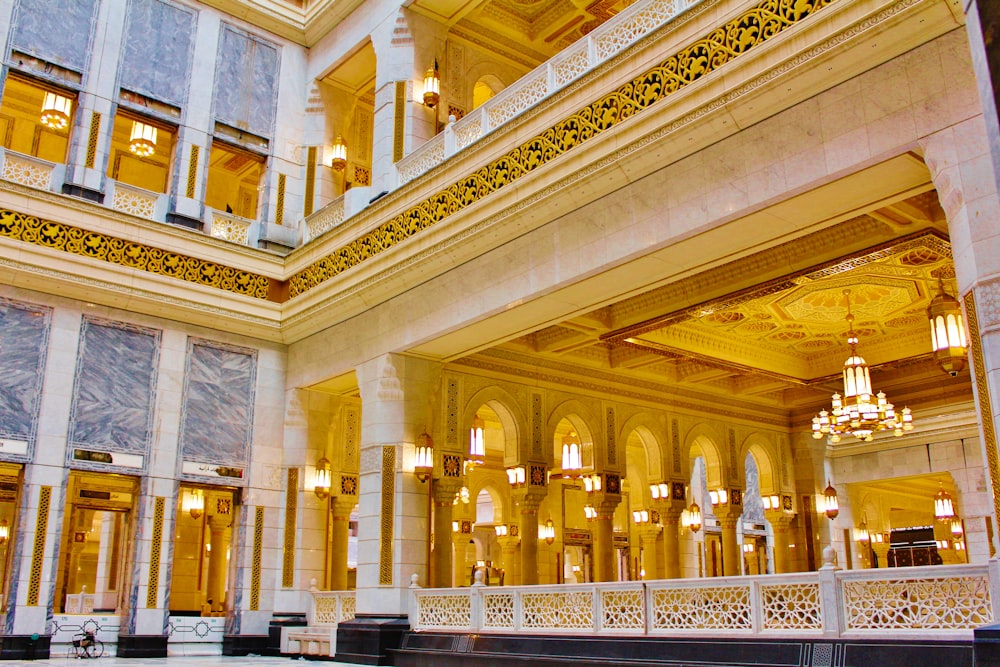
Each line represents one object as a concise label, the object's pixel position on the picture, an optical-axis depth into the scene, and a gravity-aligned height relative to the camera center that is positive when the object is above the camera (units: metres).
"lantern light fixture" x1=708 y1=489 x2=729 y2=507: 13.37 +1.14
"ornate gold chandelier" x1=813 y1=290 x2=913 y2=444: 9.87 +1.75
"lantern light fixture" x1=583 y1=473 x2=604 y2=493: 11.93 +1.20
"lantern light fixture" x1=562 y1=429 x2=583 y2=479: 11.96 +1.54
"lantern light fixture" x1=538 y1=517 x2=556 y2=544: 17.00 +0.83
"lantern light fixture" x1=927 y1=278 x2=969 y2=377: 6.86 +1.81
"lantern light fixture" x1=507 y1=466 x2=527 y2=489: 11.37 +1.22
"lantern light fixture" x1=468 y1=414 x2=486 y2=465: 11.99 +1.75
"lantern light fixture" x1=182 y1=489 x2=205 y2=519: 12.44 +1.00
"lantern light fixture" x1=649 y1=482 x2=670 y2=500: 12.74 +1.17
